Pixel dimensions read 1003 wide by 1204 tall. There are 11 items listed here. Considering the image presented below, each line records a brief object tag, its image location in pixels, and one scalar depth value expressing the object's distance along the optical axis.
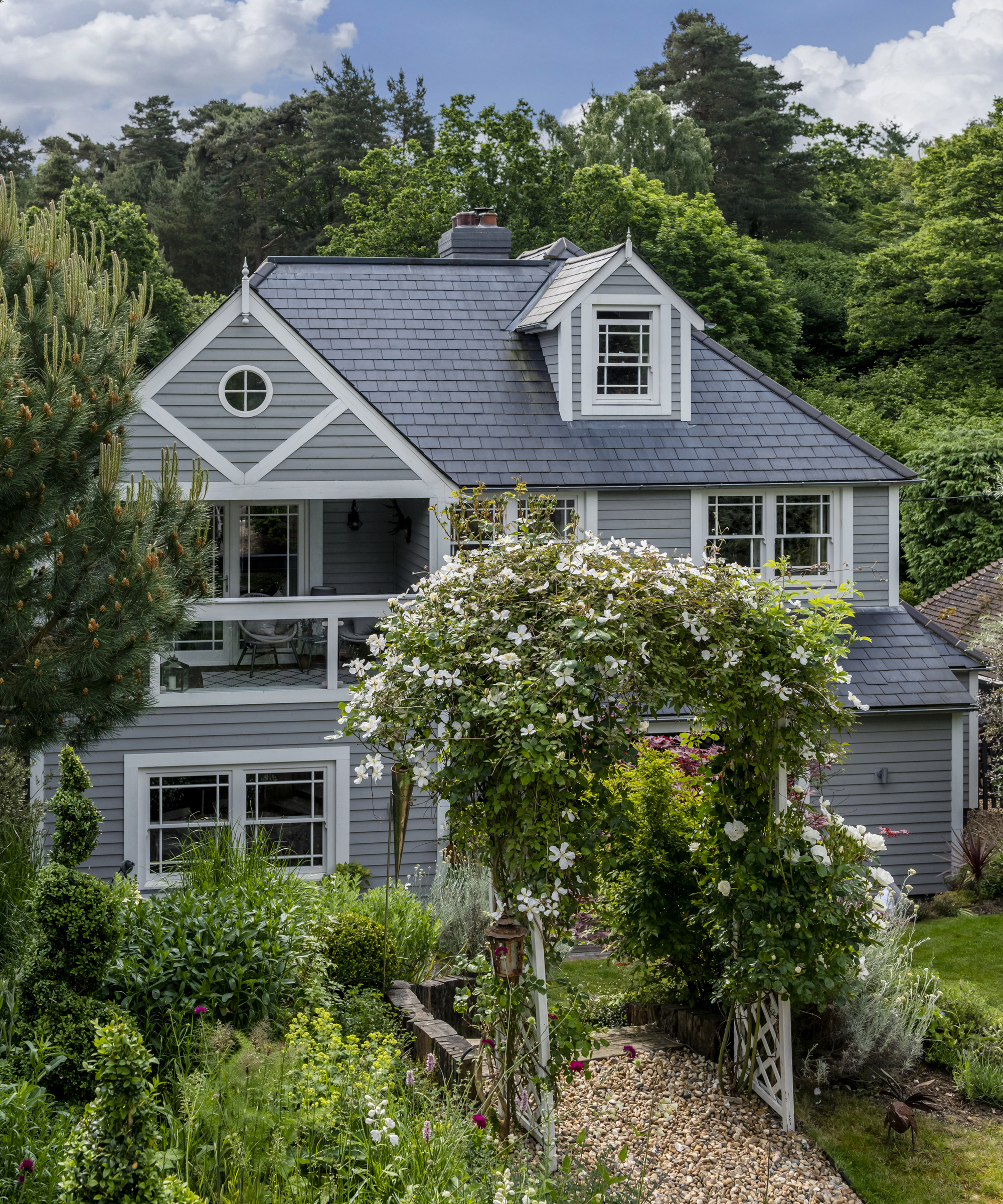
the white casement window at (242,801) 12.52
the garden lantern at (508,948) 5.61
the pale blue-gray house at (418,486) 12.72
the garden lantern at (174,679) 12.53
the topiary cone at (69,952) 5.34
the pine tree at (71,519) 6.76
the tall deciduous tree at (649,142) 36.06
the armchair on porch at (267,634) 12.87
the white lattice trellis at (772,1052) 6.19
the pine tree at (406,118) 40.94
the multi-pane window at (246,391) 12.91
